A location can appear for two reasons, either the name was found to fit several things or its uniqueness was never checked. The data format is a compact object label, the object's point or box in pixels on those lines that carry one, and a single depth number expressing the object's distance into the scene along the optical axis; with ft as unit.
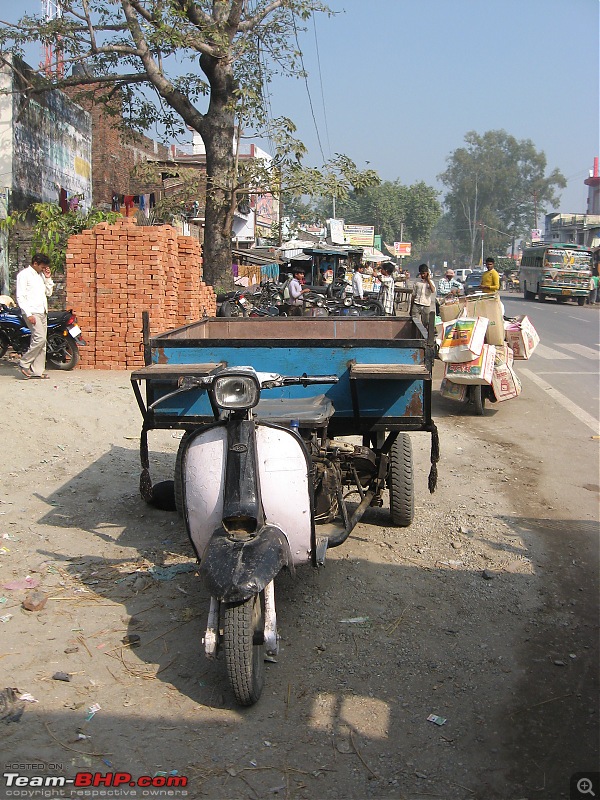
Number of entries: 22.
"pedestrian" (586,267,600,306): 121.53
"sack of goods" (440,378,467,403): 32.45
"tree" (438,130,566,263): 376.68
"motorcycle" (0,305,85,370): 37.86
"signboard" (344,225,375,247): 182.74
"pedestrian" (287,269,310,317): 60.44
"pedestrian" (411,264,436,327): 48.74
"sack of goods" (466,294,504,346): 32.81
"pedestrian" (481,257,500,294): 50.93
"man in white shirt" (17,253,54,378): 33.17
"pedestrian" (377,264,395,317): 62.39
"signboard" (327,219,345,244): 160.56
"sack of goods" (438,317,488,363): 30.60
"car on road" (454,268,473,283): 212.89
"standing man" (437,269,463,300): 125.18
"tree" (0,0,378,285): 52.65
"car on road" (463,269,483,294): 159.88
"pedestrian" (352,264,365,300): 73.13
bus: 119.03
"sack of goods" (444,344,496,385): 30.68
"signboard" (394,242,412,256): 215.92
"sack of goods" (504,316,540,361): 35.45
